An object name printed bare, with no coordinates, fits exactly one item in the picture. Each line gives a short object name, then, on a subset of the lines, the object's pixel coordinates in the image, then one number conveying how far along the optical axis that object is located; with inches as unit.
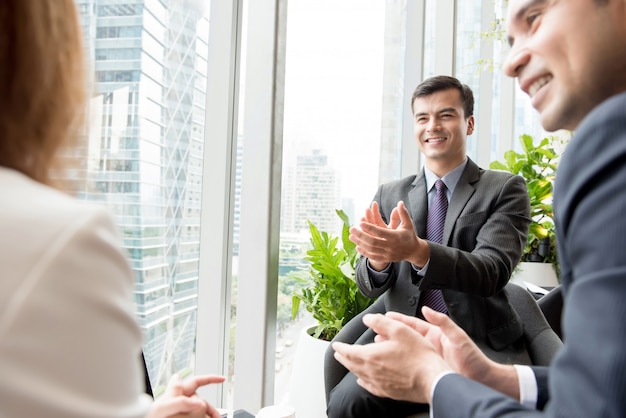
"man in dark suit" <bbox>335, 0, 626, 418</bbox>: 22.0
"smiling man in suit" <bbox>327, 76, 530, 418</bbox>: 68.8
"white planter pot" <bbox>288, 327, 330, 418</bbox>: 81.0
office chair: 70.3
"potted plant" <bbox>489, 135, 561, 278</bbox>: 124.2
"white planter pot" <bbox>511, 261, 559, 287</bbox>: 122.3
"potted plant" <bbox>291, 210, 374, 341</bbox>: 88.1
